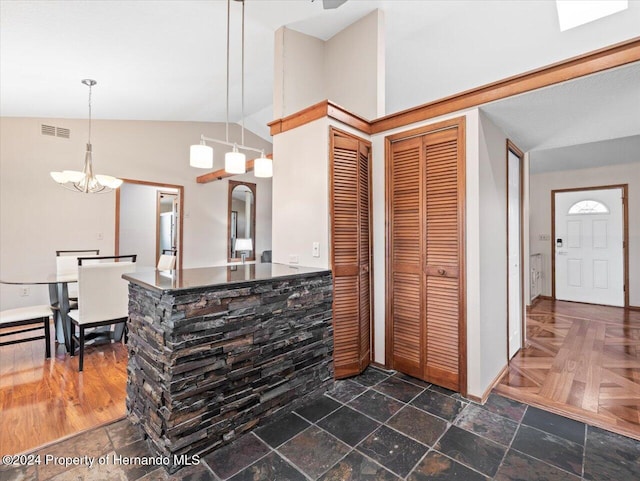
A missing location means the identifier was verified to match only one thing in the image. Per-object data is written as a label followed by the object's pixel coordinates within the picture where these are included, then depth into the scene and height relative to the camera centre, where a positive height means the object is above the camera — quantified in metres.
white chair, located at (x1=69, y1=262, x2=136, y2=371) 2.89 -0.53
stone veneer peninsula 1.64 -0.65
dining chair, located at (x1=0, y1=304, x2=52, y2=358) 2.91 -0.73
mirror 6.84 +0.45
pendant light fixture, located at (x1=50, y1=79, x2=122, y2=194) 3.63 +0.74
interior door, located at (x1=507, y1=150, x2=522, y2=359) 2.96 -0.14
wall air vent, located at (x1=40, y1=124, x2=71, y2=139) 4.58 +1.60
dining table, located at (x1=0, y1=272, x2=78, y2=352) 3.12 -0.55
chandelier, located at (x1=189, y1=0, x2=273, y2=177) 2.40 +0.65
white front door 5.25 -0.10
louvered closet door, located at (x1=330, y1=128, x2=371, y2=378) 2.57 -0.08
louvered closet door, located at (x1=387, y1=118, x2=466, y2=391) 2.41 -0.13
